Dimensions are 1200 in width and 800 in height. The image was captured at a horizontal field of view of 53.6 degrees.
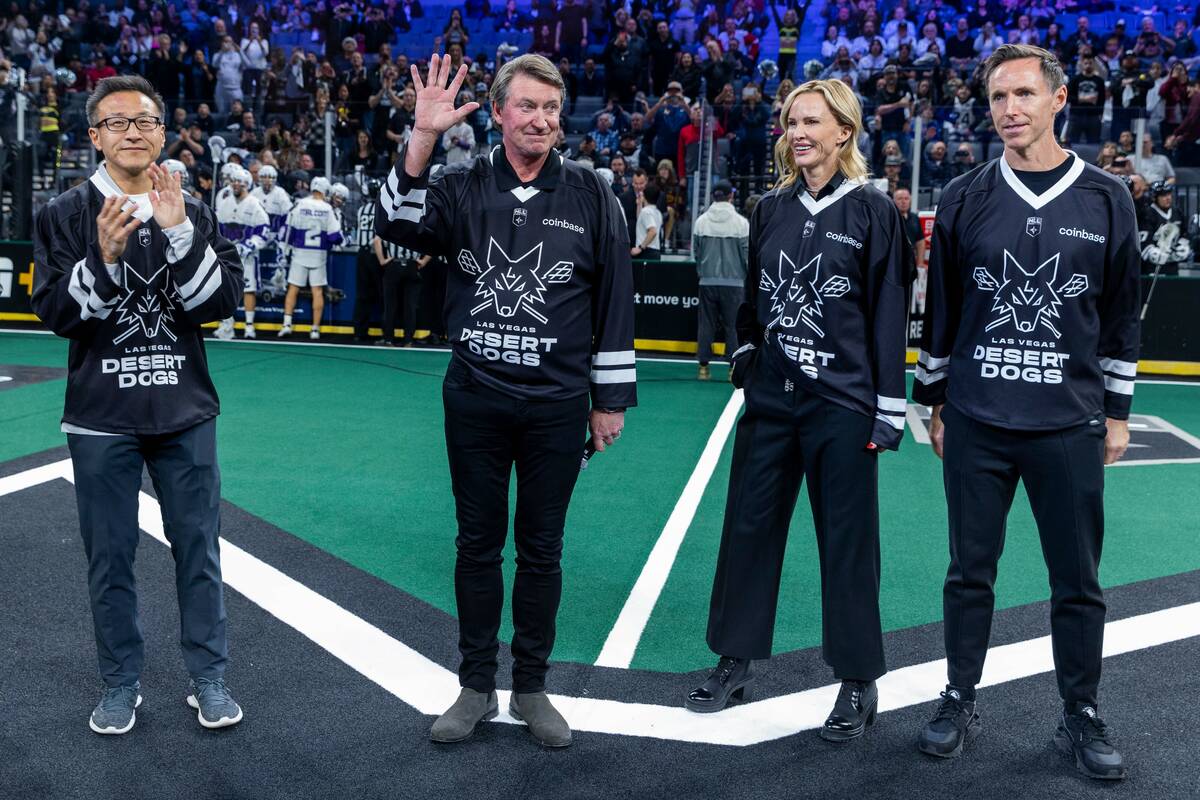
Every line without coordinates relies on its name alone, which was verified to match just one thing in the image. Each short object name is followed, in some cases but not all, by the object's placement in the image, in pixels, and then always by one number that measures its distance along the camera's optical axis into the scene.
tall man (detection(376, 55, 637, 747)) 3.97
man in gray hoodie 12.93
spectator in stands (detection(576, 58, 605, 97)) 22.72
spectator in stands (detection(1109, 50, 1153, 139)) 18.17
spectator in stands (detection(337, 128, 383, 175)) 18.19
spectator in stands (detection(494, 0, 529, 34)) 26.34
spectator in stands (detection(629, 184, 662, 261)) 15.81
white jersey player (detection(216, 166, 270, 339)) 16.59
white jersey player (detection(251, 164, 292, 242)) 16.83
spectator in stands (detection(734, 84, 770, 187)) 16.56
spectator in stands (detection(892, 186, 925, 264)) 13.58
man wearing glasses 3.86
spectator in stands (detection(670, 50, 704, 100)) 21.03
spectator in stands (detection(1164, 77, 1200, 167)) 15.18
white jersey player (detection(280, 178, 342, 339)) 15.95
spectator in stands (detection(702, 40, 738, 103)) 20.81
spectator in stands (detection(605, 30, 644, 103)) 21.95
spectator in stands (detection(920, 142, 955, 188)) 15.51
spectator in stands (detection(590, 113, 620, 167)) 18.44
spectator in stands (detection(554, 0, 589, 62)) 24.55
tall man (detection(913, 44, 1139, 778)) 3.88
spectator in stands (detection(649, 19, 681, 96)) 22.30
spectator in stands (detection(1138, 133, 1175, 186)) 15.11
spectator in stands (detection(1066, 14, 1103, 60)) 21.06
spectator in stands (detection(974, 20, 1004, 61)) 22.16
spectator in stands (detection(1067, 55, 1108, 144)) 15.61
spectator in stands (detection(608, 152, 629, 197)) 16.83
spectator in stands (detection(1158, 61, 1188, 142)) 17.25
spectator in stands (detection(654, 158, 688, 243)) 16.53
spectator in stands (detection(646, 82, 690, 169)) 18.11
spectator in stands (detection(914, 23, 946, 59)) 22.03
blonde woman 4.10
